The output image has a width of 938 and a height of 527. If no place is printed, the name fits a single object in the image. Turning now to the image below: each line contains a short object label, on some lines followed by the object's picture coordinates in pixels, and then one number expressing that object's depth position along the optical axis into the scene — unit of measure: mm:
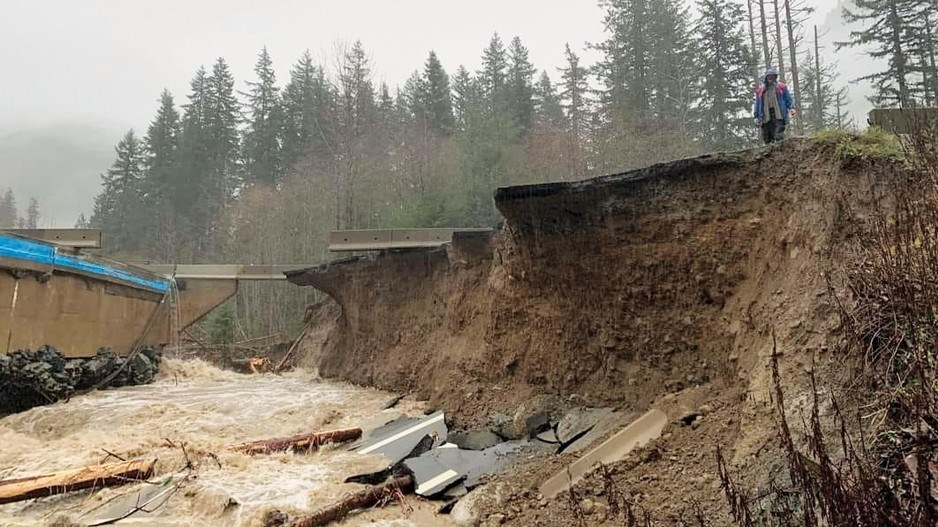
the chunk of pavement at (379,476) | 6603
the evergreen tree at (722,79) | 22969
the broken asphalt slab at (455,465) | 6234
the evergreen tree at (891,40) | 22766
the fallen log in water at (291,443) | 8202
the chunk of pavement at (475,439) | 7496
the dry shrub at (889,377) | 2150
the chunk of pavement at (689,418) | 5652
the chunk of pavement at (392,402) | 11098
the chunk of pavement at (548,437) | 7050
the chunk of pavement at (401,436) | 7770
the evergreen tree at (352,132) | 26625
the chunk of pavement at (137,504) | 6070
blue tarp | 13359
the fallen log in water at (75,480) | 6633
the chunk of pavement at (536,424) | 7473
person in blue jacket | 8156
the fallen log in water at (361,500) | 5406
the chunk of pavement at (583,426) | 6528
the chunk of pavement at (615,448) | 5383
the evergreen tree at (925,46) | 21969
